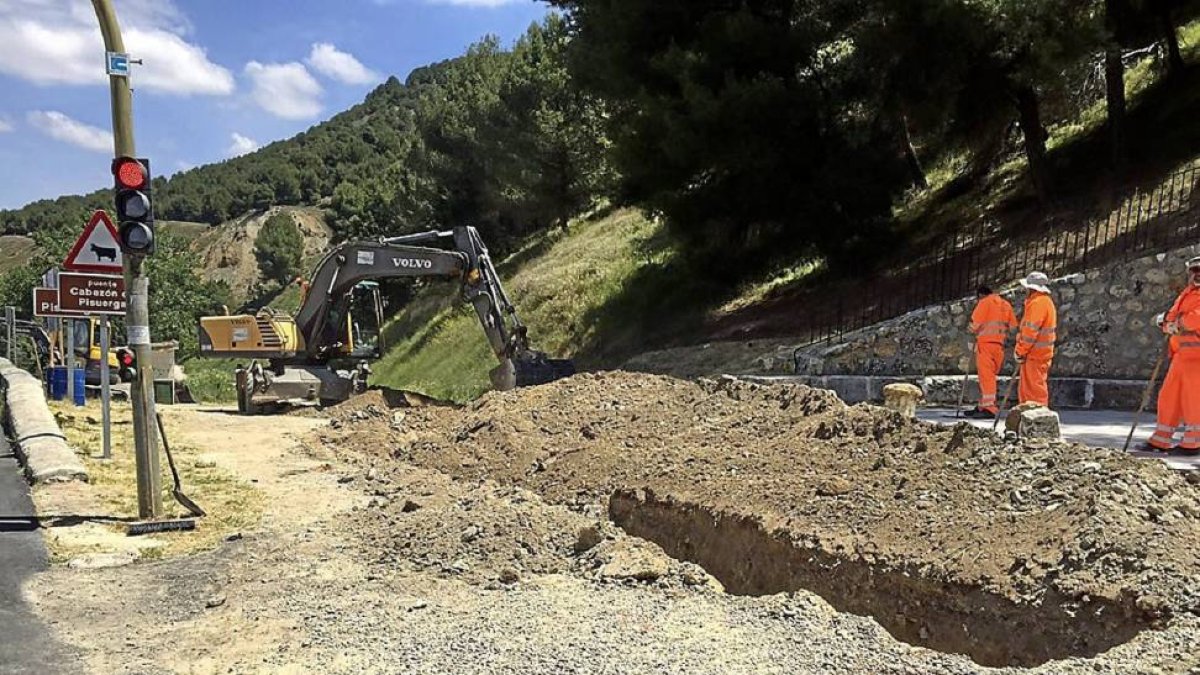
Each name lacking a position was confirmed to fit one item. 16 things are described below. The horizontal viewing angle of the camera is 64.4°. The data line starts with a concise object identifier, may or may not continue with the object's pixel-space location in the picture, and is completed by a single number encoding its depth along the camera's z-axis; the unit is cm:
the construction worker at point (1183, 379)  816
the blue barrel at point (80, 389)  1808
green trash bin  2259
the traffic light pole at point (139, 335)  784
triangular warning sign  911
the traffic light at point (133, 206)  774
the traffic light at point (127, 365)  802
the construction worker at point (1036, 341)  970
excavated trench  507
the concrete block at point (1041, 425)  788
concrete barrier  962
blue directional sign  773
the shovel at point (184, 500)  848
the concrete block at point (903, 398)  975
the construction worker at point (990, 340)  1070
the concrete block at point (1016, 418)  810
